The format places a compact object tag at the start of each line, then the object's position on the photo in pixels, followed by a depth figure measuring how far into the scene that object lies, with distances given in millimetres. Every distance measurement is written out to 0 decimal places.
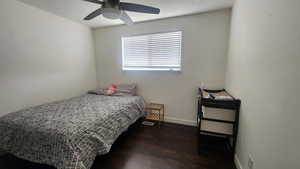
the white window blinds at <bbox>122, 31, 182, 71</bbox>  2629
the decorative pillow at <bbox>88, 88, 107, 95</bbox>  2941
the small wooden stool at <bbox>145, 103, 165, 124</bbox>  2798
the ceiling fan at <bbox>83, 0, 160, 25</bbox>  1410
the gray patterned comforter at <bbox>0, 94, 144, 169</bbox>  1207
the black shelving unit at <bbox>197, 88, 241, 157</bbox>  1585
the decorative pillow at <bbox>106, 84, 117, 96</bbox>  2851
